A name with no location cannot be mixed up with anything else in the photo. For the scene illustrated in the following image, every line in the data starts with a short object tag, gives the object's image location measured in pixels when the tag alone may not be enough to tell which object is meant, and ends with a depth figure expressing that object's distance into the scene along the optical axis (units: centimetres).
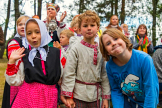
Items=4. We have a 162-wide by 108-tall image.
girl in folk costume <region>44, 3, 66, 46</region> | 415
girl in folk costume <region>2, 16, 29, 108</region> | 245
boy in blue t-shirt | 216
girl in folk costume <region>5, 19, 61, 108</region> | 214
